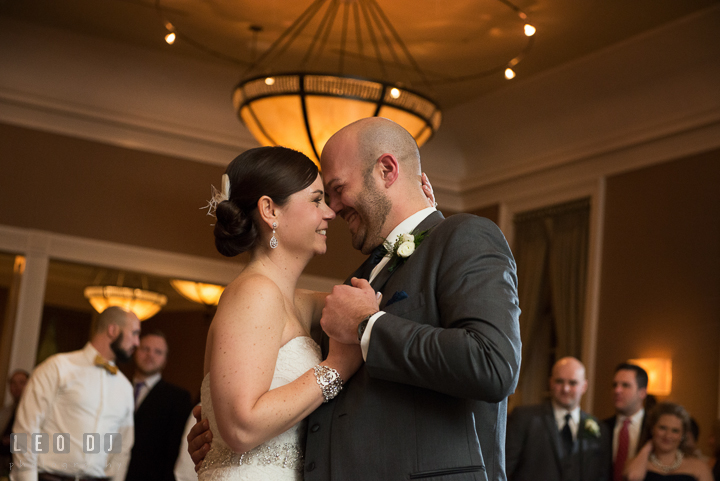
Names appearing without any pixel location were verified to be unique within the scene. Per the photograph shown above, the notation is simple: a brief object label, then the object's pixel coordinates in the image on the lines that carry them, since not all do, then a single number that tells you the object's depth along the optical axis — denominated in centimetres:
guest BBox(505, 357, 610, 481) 527
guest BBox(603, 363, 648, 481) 545
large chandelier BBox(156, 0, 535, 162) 472
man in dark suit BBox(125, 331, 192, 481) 592
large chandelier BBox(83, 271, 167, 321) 1170
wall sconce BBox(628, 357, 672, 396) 644
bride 207
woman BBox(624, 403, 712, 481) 504
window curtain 763
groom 176
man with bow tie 492
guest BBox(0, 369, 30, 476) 589
